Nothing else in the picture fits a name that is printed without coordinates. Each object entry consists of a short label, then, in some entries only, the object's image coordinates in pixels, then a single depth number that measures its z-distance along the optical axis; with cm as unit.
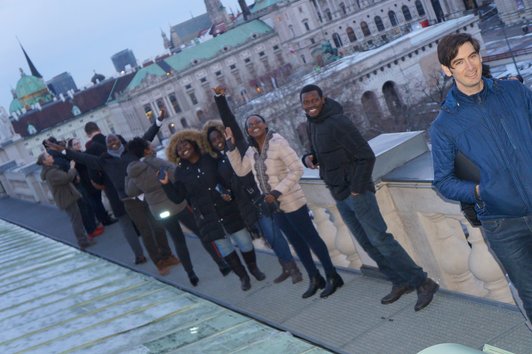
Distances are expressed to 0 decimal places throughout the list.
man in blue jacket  329
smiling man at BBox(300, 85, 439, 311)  479
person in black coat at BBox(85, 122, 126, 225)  912
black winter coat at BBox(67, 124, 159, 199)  821
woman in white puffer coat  574
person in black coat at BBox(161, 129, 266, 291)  660
